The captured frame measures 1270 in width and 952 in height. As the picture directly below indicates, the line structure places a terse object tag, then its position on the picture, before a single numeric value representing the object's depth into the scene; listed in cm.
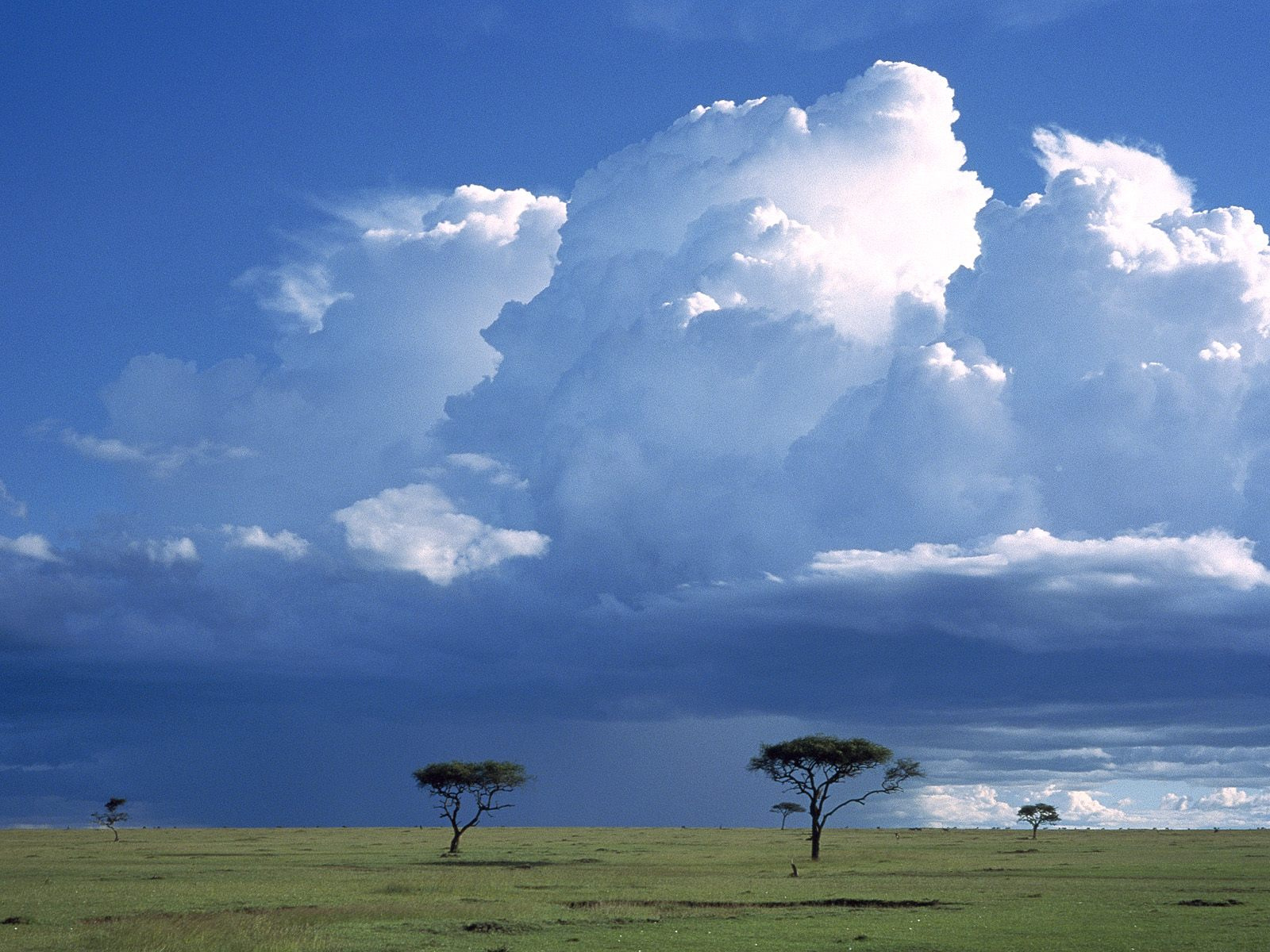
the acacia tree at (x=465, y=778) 11281
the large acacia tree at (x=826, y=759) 10662
